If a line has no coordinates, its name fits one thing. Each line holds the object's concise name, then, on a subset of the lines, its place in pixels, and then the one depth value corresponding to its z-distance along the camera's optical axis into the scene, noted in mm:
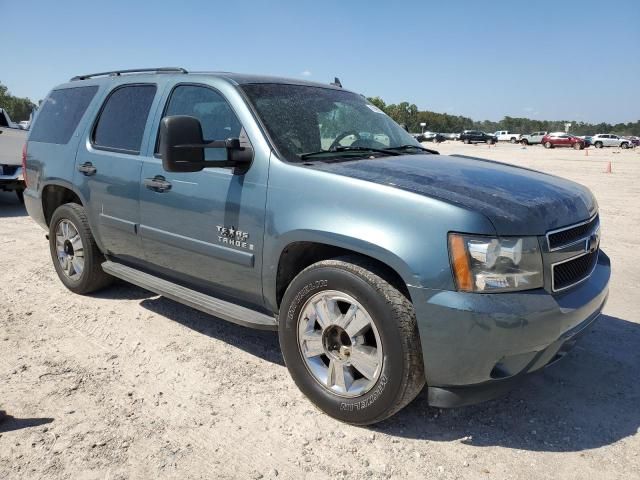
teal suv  2387
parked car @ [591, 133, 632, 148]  55250
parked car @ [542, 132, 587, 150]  50562
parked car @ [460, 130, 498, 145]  64188
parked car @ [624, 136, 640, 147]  58275
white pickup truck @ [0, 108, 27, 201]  9180
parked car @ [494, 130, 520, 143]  69688
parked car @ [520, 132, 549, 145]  60031
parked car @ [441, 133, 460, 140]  81088
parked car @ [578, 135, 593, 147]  53531
